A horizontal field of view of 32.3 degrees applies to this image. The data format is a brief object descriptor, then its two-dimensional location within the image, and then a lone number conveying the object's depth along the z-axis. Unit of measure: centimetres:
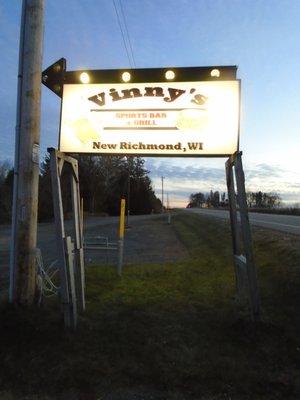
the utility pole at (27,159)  686
